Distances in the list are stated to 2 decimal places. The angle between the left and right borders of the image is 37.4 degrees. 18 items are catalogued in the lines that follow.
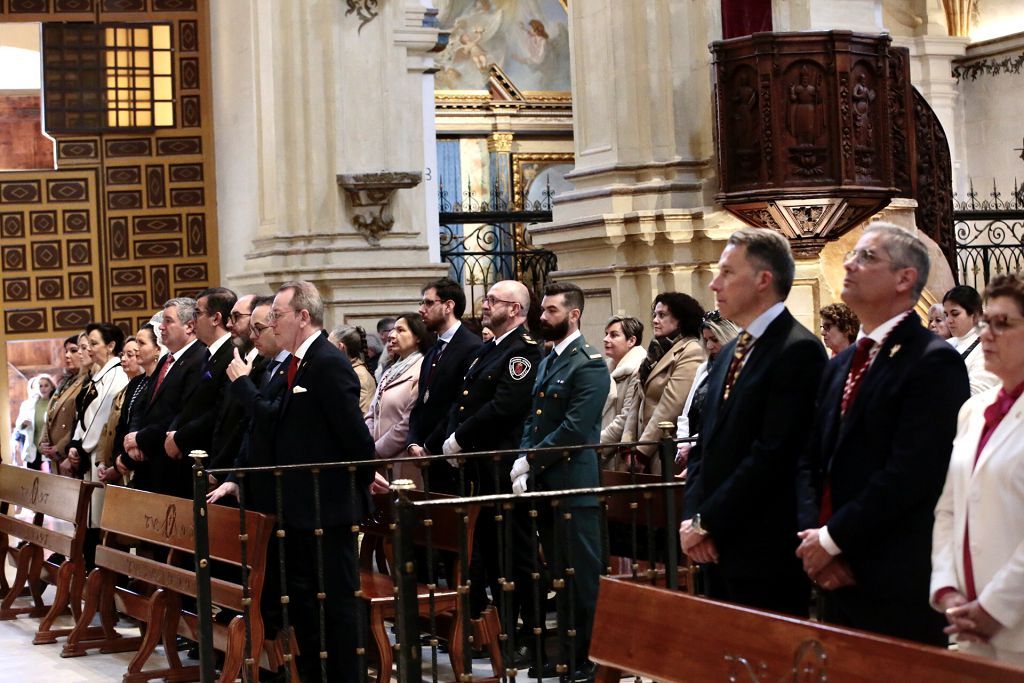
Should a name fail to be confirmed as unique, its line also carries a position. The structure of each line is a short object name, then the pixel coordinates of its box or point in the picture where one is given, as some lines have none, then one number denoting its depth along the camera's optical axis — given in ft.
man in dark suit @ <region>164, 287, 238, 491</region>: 24.11
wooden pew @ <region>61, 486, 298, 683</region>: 19.38
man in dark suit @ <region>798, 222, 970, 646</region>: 12.66
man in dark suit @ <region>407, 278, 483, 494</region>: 24.54
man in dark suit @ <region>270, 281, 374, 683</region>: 19.54
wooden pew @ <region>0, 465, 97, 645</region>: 26.02
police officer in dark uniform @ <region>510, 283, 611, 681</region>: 20.90
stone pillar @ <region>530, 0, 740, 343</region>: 31.42
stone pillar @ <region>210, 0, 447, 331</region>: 41.16
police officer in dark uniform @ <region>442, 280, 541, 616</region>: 22.79
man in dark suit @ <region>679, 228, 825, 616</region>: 13.97
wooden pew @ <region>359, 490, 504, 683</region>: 19.81
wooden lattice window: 46.44
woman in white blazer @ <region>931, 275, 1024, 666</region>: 11.46
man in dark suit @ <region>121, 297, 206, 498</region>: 25.21
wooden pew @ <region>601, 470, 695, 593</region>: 20.35
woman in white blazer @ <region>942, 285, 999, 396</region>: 22.77
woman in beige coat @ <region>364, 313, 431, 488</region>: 25.94
